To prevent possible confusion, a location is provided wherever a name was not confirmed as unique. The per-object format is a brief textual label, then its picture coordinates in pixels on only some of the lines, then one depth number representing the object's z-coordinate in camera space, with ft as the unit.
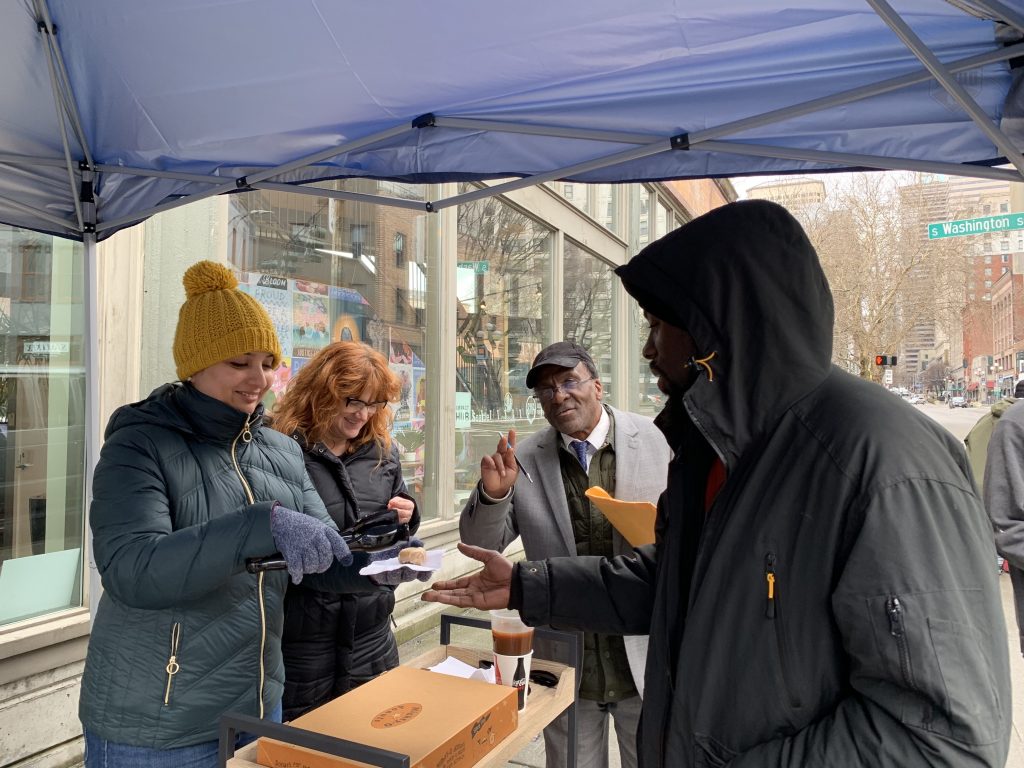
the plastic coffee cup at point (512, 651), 7.00
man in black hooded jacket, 3.25
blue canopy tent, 5.98
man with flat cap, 8.69
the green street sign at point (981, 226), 22.26
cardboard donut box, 5.52
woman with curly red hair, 8.70
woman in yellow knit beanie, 5.86
